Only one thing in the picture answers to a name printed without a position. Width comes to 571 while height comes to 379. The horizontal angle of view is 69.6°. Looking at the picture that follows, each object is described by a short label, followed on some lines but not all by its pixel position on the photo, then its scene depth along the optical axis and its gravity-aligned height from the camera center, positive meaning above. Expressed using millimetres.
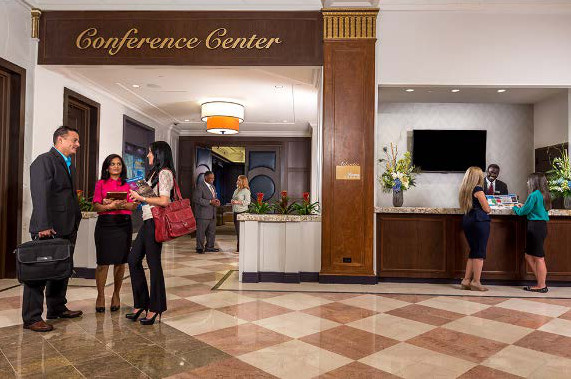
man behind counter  6578 +242
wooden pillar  5461 +731
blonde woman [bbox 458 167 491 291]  4973 -234
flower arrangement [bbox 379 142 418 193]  5684 +281
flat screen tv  8031 +980
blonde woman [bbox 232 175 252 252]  8195 -52
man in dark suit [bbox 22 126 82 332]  3322 -149
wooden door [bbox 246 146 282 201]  13000 +848
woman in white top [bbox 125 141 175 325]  3297 -368
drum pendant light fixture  9070 +1793
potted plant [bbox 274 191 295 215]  5666 -154
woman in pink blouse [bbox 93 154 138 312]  3733 -317
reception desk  5449 -632
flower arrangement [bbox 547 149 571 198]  5445 +229
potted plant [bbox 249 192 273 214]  5695 -160
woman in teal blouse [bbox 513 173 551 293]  5070 -273
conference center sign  5633 +2172
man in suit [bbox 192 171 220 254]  8376 -335
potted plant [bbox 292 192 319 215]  5676 -153
